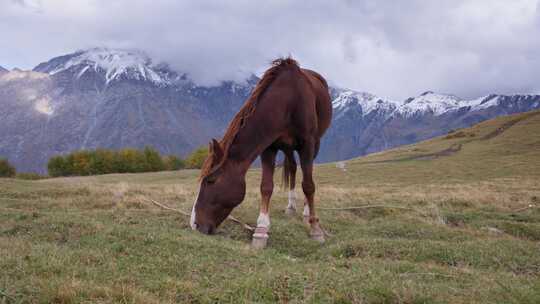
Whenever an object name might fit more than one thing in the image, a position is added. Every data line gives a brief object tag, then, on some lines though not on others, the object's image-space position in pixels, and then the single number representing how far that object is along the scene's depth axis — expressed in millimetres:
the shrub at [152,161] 102125
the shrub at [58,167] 100188
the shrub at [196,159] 105112
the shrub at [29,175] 77625
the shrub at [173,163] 107312
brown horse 7664
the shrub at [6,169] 85812
